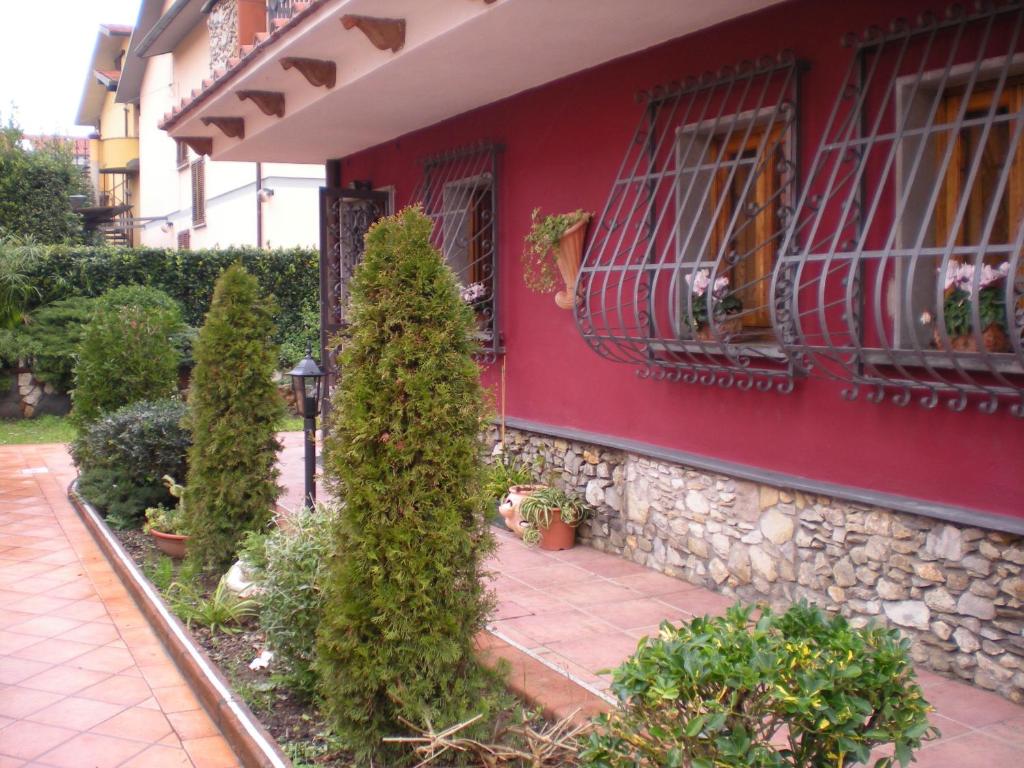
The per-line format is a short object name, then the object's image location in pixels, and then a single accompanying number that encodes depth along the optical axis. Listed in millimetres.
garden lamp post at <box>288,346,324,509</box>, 6023
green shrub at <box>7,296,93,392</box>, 14703
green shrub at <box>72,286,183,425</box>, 8859
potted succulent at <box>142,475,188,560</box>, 6816
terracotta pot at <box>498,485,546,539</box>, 6875
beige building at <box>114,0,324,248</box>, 18250
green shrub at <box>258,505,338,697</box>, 4168
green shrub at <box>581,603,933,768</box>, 2432
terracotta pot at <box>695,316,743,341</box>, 5391
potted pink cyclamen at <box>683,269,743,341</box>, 5348
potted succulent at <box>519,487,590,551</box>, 6590
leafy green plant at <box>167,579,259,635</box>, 5379
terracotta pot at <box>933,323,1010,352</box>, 3934
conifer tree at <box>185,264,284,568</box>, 6117
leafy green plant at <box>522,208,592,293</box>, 6598
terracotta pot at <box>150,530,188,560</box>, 6887
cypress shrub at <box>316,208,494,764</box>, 3441
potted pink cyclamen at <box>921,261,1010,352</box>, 3904
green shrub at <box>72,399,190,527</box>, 7703
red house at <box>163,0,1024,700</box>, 4141
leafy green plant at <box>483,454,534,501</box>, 7258
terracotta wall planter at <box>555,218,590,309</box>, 6609
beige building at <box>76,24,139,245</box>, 26734
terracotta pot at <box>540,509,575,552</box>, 6598
